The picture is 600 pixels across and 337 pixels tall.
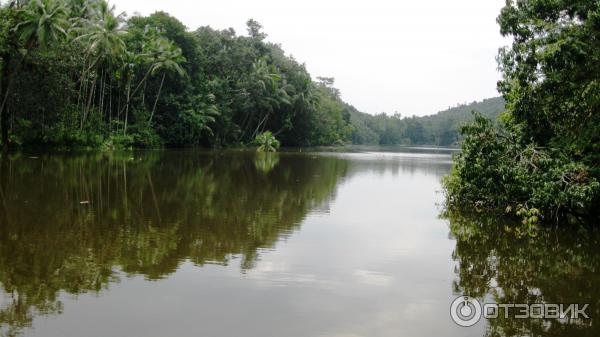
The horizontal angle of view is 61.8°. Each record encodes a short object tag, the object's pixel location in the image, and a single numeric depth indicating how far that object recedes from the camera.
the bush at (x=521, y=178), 10.75
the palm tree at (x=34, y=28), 28.86
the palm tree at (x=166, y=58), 42.47
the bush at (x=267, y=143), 51.19
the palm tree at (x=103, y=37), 35.12
